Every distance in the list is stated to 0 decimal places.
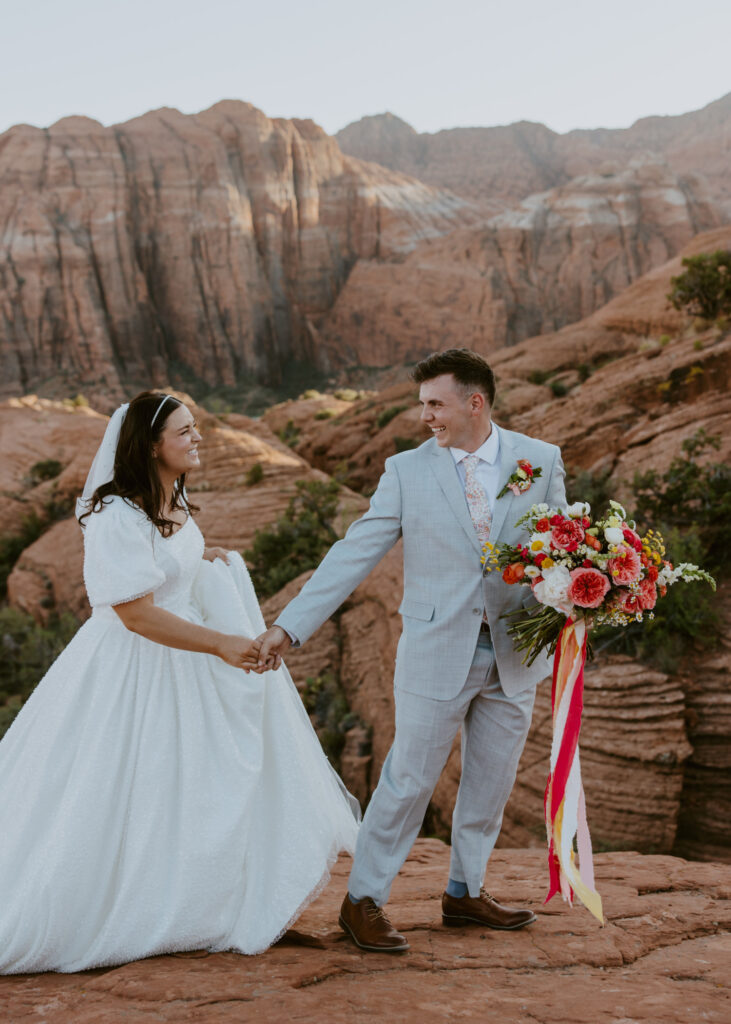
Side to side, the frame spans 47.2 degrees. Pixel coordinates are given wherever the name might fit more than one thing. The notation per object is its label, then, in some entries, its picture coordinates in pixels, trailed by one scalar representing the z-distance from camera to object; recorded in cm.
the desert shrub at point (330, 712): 778
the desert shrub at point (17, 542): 1523
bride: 293
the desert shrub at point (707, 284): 1513
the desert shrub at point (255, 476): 1451
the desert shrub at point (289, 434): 2369
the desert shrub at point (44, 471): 1731
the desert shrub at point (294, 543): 1135
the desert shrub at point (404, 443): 1708
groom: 312
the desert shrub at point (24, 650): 1166
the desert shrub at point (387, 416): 1964
